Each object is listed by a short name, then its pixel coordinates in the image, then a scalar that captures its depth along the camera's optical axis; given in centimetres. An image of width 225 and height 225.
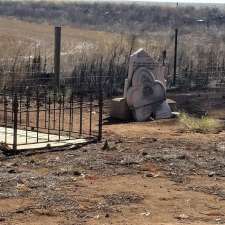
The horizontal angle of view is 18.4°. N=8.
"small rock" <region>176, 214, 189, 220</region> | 731
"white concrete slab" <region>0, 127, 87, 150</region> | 1099
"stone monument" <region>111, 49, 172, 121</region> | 1566
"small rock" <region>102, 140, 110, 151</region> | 1092
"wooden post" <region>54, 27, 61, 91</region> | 1841
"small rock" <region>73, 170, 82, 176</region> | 916
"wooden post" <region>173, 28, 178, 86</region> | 2115
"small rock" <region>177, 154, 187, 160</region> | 1029
